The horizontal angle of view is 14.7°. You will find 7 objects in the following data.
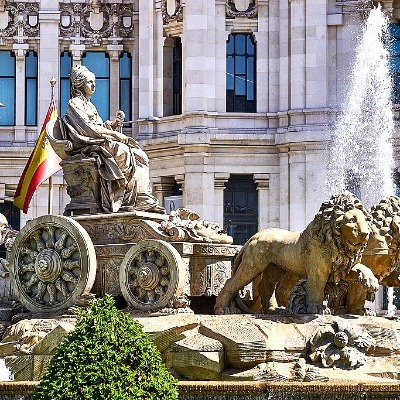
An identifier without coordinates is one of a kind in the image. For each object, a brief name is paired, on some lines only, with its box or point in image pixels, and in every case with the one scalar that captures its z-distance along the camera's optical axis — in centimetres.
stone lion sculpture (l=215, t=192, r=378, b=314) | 2183
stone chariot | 2253
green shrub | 1571
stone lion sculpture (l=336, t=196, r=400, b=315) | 2364
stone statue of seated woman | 2345
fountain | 1962
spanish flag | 4191
